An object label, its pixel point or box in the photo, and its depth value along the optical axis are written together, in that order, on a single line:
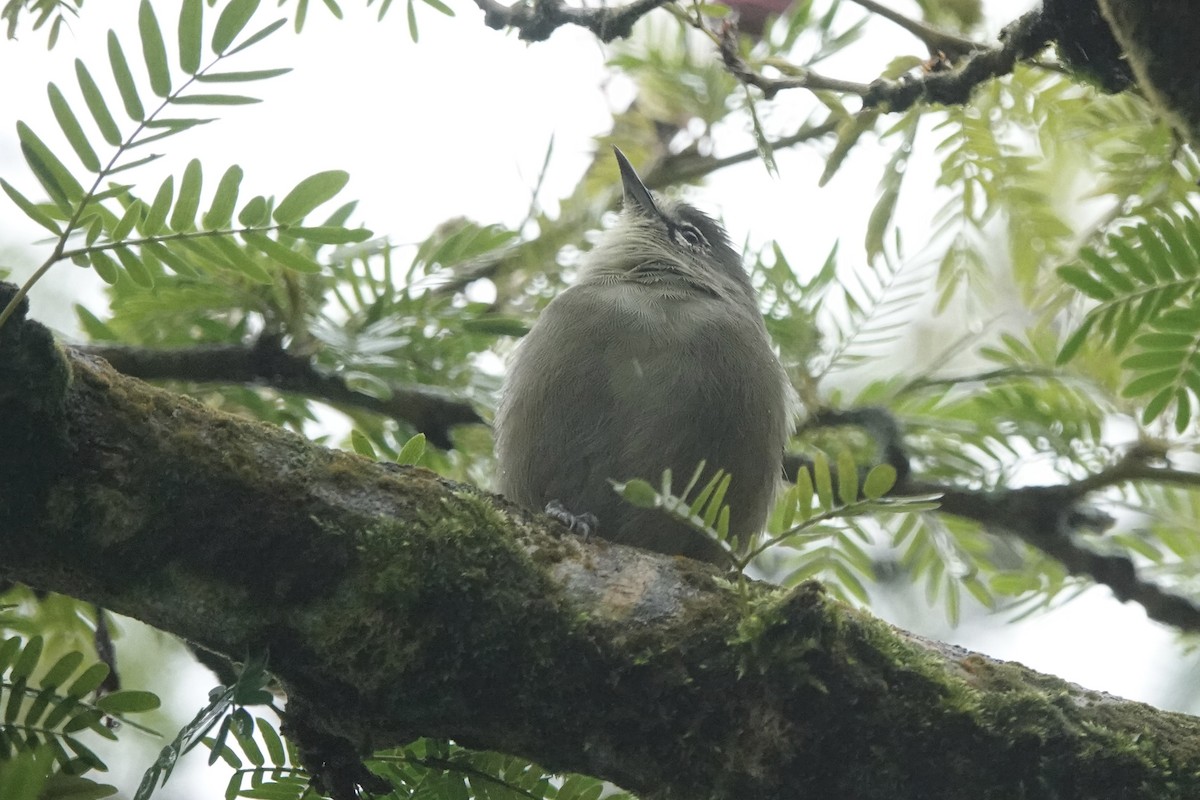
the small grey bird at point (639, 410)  8.20
